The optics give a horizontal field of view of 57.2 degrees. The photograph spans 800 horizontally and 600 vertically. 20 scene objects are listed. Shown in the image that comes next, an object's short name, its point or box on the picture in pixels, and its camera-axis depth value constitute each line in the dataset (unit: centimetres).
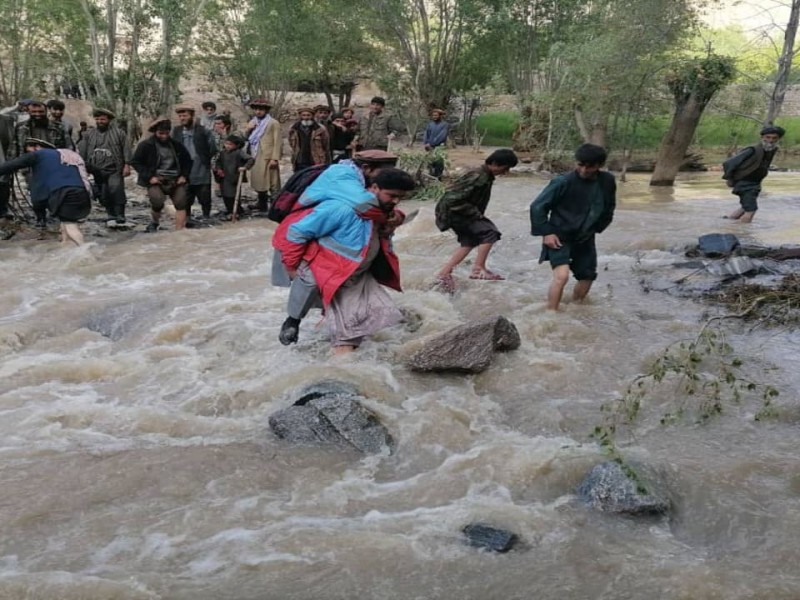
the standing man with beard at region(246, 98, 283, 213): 1088
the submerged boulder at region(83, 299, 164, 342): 631
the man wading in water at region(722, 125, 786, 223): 989
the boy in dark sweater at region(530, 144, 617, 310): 577
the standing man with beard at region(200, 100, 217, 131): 1285
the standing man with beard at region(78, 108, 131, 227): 984
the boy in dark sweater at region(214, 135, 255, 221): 1101
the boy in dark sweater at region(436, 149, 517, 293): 681
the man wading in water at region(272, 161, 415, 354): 463
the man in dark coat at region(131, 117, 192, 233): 952
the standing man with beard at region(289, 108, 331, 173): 1095
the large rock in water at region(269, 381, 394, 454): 407
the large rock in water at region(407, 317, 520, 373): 504
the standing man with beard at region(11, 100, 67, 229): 924
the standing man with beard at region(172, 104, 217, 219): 1032
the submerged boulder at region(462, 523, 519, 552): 312
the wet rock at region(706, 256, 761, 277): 723
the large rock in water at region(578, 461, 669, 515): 336
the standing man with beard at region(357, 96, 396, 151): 1370
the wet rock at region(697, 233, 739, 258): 806
